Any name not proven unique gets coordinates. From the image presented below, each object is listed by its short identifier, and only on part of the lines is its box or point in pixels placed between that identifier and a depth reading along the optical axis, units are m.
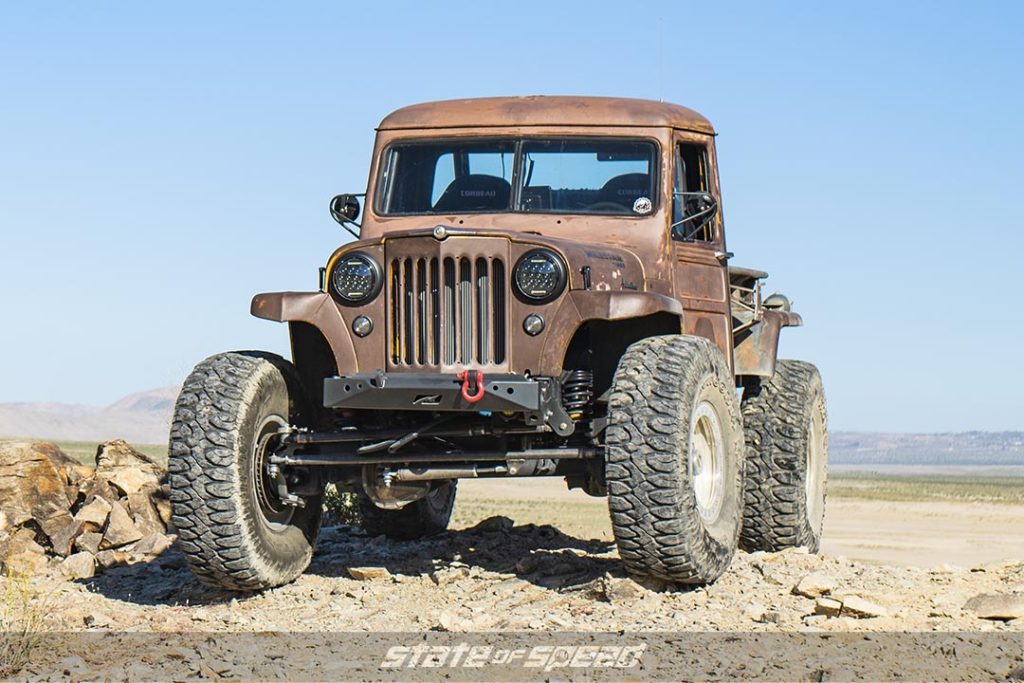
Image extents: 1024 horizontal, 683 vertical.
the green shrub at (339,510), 14.02
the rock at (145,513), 11.97
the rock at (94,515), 11.70
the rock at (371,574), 9.98
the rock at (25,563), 10.84
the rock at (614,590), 8.79
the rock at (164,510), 12.20
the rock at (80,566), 10.77
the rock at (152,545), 11.34
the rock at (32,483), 11.87
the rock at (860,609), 8.17
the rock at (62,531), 11.44
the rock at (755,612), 8.25
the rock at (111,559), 11.09
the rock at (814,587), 8.73
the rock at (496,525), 12.29
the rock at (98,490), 12.20
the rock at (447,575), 9.77
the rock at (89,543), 11.41
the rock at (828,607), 8.27
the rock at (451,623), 8.27
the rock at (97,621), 8.74
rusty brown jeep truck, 8.67
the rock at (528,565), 9.93
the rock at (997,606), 8.30
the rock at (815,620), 8.09
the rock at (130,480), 12.34
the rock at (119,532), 11.55
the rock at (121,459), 12.91
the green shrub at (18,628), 7.68
